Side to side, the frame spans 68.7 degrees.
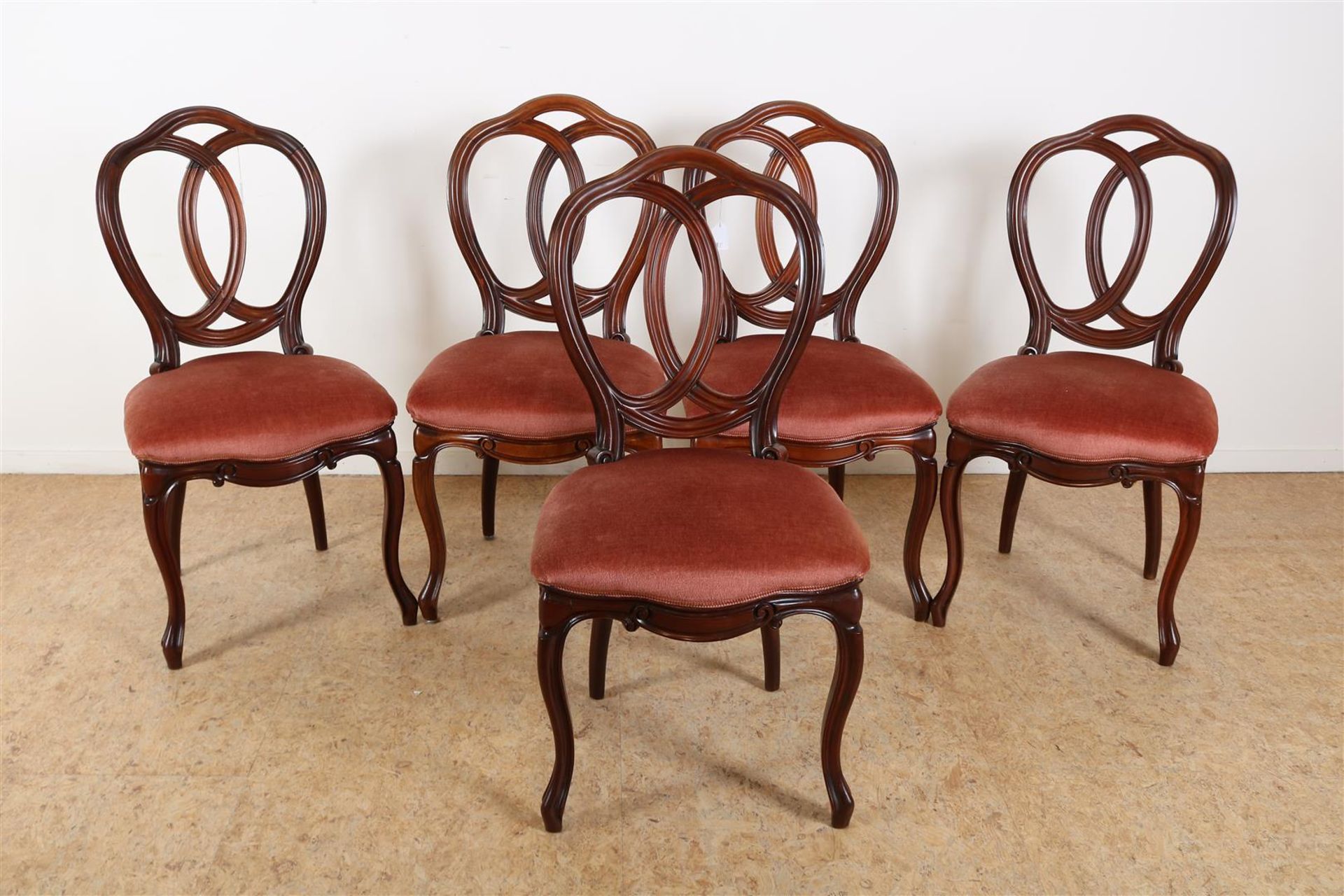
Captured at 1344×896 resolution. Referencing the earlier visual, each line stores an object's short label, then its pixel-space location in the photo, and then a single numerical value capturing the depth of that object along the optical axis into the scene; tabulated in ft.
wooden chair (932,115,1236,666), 7.05
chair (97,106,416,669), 6.79
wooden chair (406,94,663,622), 7.14
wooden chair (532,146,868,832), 5.22
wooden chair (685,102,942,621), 7.22
